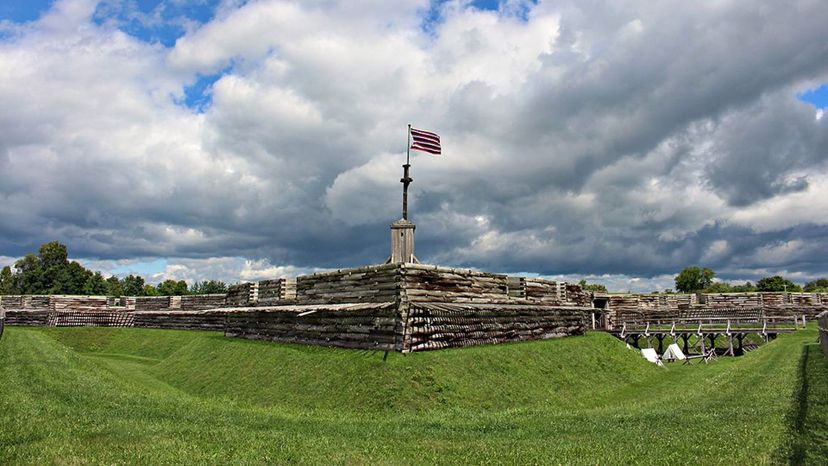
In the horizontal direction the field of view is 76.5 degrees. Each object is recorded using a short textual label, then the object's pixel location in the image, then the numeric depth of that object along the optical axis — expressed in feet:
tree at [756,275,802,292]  321.03
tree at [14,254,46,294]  288.71
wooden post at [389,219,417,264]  76.95
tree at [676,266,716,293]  399.44
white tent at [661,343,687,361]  115.03
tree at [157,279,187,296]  342.40
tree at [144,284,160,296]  348.32
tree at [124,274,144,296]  342.40
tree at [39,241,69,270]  294.05
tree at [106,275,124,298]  320.70
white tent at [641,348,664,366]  104.47
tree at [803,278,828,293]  332.39
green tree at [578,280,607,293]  343.87
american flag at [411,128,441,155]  76.95
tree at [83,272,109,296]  301.04
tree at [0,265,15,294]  301.43
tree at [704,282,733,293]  362.00
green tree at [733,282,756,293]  352.90
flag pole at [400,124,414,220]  80.48
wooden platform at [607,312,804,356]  135.44
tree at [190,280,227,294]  341.62
